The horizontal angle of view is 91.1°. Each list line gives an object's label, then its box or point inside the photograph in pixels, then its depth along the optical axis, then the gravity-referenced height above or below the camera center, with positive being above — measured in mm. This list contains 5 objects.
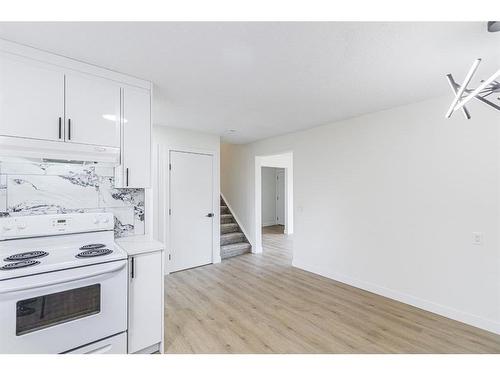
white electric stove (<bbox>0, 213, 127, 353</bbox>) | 1397 -595
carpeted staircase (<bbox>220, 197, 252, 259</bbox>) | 4966 -974
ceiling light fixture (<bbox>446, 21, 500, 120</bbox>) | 1047 +496
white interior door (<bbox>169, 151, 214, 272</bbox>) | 4098 -301
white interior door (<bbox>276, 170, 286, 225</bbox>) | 8941 -188
